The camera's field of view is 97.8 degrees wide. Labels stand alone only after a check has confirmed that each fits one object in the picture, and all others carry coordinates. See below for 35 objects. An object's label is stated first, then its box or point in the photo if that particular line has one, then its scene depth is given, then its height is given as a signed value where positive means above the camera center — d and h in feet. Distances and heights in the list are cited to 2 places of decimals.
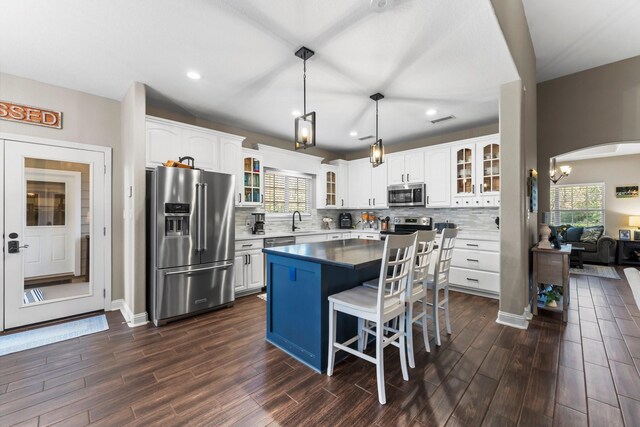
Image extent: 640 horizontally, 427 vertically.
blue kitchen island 7.20 -2.16
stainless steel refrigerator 10.19 -1.11
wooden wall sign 9.57 +3.53
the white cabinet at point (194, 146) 11.18 +3.01
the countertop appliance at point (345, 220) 20.35 -0.50
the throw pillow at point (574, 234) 22.26 -1.68
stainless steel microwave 16.37 +1.12
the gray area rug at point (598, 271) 17.42 -3.88
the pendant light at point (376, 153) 10.29 +2.22
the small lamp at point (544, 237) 11.22 -0.98
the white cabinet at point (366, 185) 18.34 +1.93
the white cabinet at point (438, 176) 15.43 +2.08
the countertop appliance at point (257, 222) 15.62 -0.49
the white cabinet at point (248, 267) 13.29 -2.64
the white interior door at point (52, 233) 9.75 -0.71
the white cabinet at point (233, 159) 13.51 +2.68
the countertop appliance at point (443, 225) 15.73 -0.68
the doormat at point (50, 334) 8.60 -4.05
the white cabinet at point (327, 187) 19.29 +1.85
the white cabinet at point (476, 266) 13.11 -2.59
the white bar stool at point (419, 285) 7.18 -2.01
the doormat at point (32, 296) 9.99 -2.98
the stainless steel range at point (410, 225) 16.96 -0.74
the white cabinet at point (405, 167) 16.52 +2.82
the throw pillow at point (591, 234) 21.30 -1.66
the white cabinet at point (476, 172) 13.97 +2.12
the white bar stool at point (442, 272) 8.58 -1.90
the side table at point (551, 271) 10.60 -2.28
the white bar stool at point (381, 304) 6.11 -2.16
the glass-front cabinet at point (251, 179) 14.94 +1.89
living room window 24.41 +0.79
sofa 20.48 -2.19
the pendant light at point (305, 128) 7.98 +2.46
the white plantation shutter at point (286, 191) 17.30 +1.44
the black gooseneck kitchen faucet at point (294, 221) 18.23 -0.51
